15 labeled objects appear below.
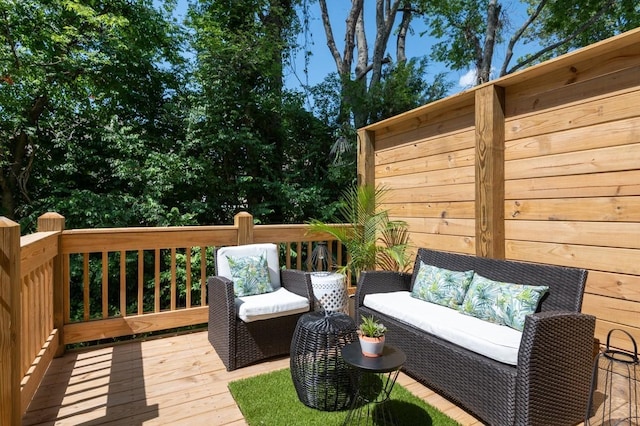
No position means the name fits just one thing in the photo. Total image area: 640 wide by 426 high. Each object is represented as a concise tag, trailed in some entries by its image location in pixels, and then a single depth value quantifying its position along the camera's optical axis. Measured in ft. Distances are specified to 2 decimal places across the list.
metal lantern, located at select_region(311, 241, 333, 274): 12.50
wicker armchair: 8.86
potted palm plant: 12.94
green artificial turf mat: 6.55
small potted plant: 5.84
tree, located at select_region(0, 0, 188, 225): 16.89
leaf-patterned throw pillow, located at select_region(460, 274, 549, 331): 7.08
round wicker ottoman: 6.92
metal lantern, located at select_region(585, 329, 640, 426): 6.55
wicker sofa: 5.87
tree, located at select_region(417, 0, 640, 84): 25.35
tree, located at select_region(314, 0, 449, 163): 22.21
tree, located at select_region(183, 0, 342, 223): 20.75
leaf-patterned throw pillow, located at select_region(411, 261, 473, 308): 8.64
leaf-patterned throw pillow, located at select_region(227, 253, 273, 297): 10.02
